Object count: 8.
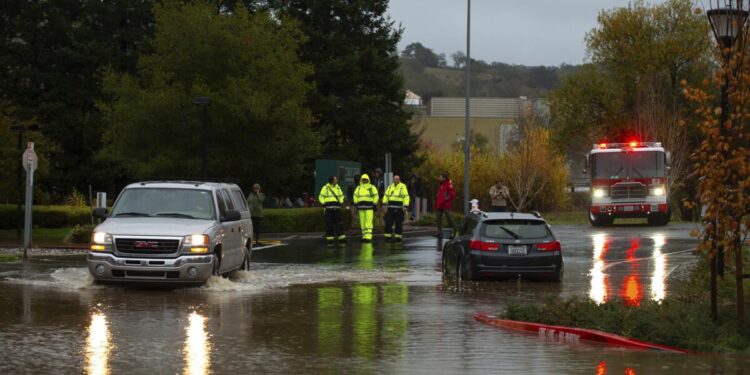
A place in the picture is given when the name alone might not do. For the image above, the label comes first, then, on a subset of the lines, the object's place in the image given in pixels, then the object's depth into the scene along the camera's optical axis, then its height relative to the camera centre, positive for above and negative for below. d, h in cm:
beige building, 11226 +912
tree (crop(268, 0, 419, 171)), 6456 +671
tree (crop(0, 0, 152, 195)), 6006 +701
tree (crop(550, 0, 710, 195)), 6325 +684
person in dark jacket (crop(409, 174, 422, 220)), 4588 +49
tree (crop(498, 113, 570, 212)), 6538 +185
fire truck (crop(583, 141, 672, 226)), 4528 +93
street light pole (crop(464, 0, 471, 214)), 4588 +385
